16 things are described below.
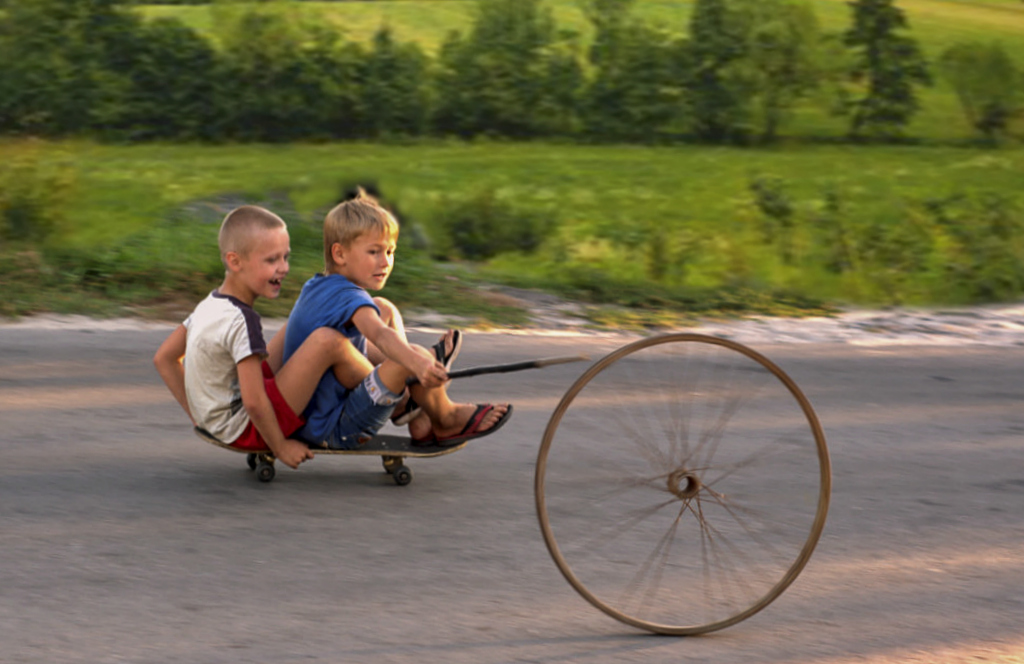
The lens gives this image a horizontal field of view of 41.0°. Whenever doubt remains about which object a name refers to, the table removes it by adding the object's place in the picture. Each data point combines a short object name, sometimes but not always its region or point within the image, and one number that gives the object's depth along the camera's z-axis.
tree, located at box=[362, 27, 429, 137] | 13.57
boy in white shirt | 4.71
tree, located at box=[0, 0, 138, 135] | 13.21
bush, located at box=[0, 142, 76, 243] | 10.02
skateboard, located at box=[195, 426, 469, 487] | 4.87
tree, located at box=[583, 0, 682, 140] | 13.64
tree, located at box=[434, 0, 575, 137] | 13.66
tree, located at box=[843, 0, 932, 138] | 13.60
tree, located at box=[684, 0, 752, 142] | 13.55
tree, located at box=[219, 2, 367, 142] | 13.50
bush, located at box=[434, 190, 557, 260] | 10.49
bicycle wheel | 3.81
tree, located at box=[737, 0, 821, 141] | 13.52
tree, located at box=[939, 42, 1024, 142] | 13.59
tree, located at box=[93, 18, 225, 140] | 13.42
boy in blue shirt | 4.68
